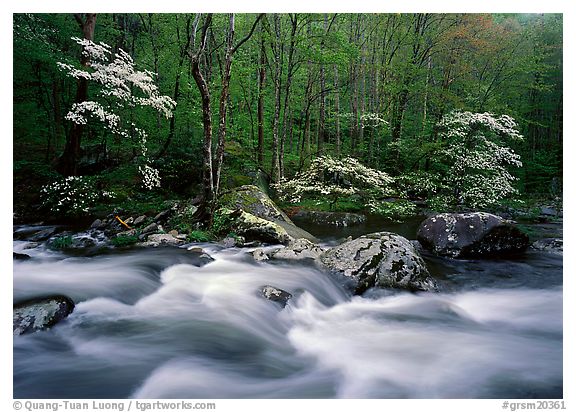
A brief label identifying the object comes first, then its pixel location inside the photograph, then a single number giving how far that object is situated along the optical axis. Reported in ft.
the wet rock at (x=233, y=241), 20.26
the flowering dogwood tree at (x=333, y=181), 27.07
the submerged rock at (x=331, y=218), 29.63
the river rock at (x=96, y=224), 25.23
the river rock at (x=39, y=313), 9.68
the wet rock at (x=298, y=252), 17.37
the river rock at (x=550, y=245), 21.05
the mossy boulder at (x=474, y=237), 19.94
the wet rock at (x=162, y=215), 25.16
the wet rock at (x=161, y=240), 19.95
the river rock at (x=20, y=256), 16.20
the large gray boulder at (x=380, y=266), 14.76
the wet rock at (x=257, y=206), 23.63
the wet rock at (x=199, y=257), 16.63
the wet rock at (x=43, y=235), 22.16
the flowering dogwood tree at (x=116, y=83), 21.48
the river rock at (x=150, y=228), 22.71
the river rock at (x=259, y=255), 17.42
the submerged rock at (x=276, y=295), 12.92
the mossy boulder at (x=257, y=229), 20.61
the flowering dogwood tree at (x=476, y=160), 26.32
